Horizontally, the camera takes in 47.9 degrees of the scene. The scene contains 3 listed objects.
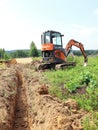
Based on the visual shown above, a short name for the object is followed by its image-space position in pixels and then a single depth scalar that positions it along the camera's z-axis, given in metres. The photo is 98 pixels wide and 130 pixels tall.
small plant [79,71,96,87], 4.45
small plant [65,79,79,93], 4.10
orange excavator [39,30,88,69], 7.89
